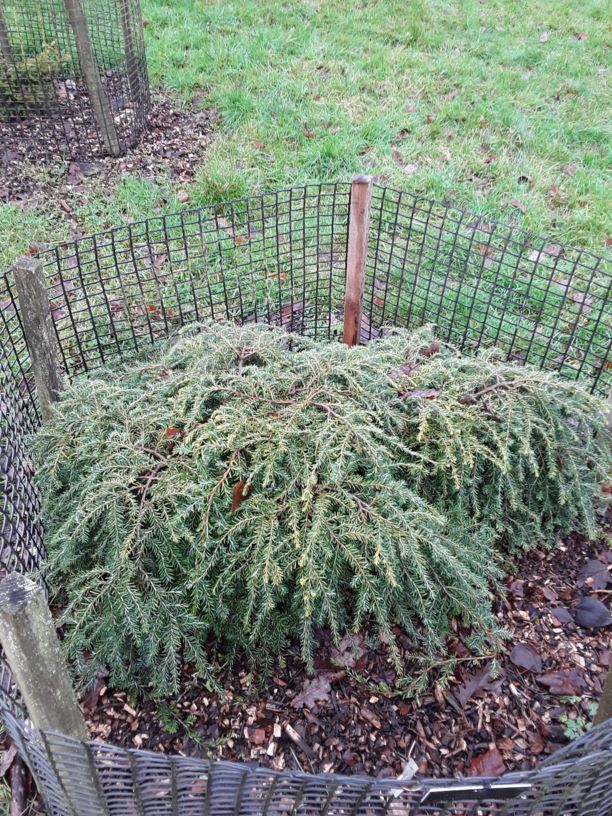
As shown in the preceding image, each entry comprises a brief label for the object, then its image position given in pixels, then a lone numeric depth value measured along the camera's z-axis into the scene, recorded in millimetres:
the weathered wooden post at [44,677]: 1310
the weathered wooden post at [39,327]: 2453
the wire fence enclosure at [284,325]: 1337
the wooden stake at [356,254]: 3137
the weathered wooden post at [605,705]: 1693
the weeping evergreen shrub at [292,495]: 2018
